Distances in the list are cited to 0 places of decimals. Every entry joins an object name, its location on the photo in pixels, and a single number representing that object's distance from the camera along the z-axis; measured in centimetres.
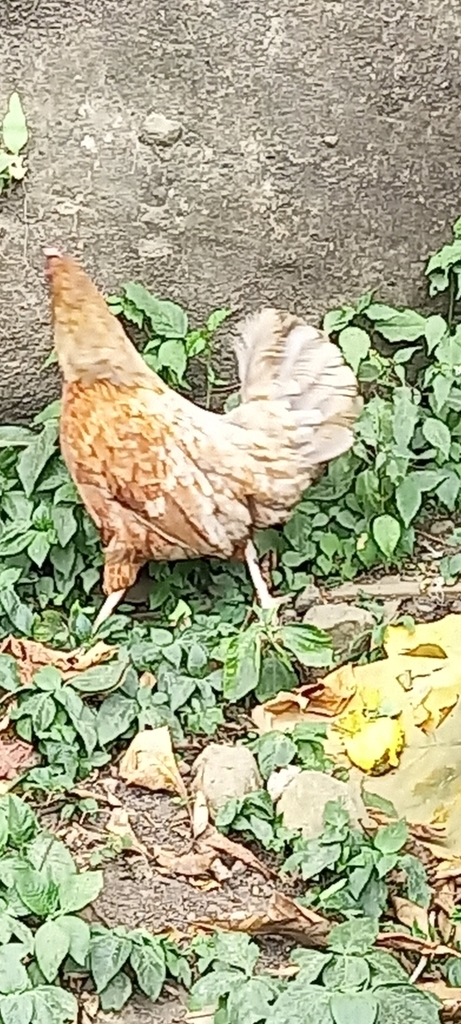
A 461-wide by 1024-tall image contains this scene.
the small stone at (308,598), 366
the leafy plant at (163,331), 372
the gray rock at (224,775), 306
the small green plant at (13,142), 358
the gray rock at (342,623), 354
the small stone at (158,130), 365
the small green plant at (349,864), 280
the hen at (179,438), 340
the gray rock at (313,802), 295
